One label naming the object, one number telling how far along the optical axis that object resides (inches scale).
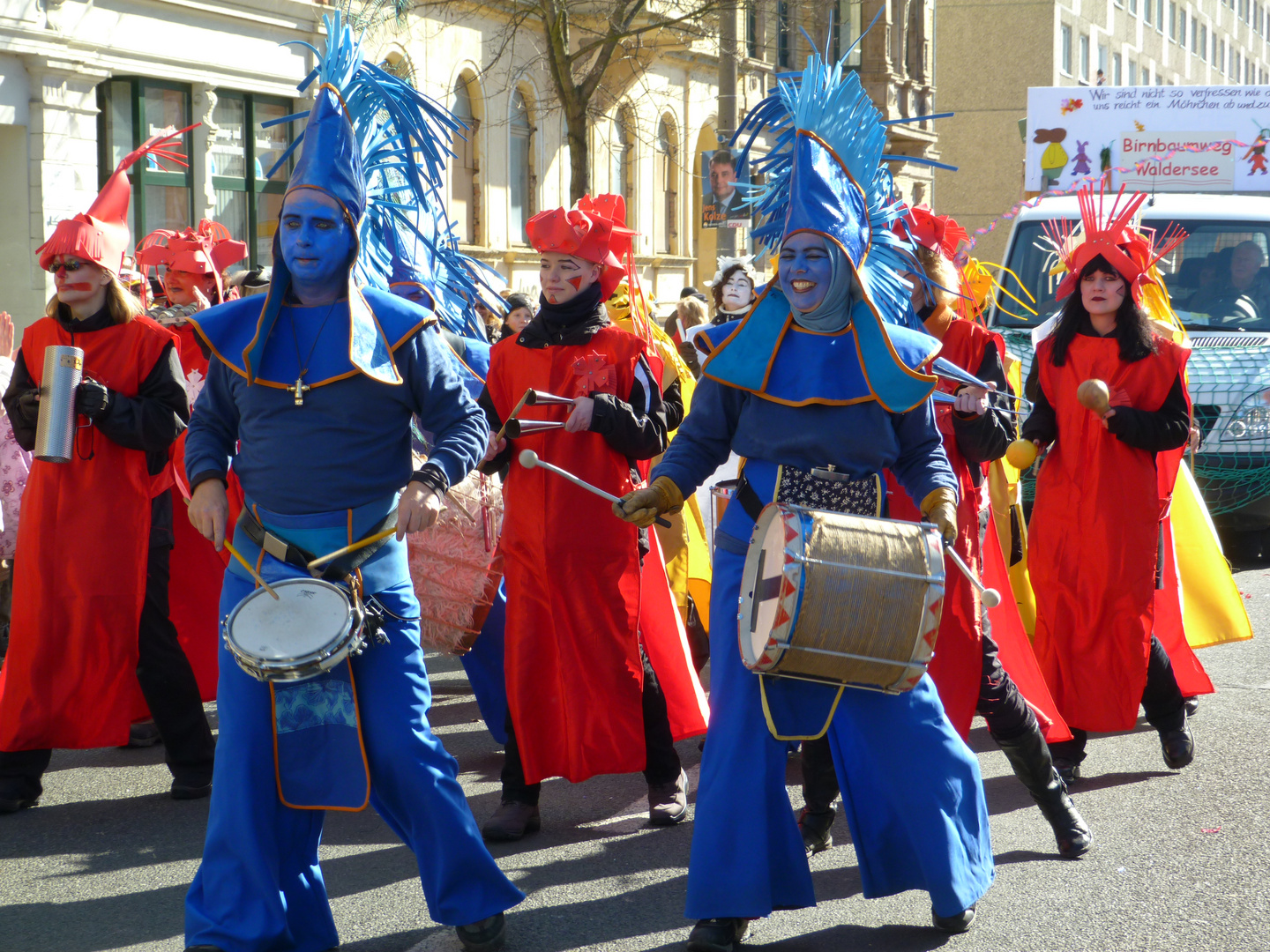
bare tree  567.2
